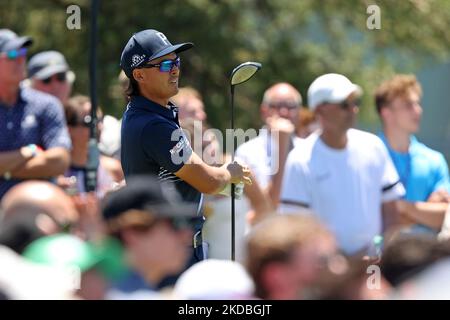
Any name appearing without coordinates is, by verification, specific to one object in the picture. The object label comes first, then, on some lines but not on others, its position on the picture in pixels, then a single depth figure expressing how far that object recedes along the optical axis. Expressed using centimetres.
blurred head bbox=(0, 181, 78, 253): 834
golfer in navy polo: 1115
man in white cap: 1337
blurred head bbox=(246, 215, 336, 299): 773
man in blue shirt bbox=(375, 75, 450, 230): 1532
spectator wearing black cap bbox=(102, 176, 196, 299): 778
